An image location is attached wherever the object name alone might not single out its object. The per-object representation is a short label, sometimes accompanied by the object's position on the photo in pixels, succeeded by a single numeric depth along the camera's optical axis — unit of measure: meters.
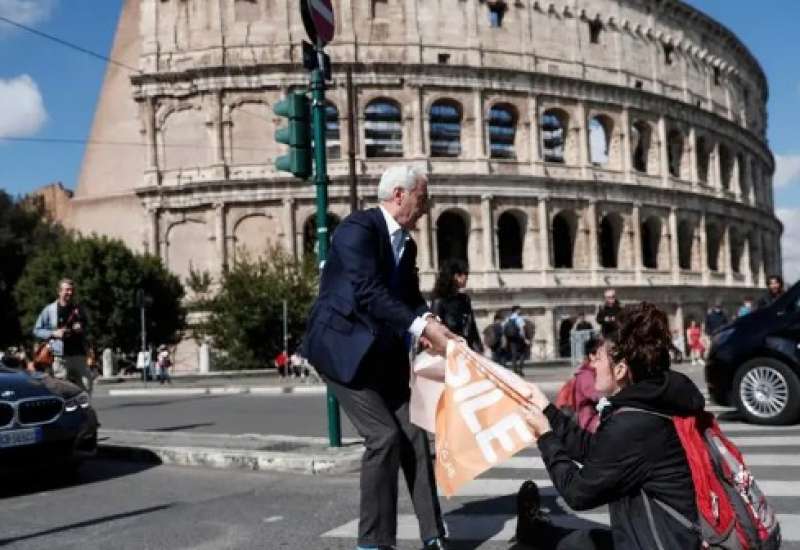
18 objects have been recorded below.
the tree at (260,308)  33.91
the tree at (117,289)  37.56
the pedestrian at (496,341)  20.54
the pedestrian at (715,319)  22.70
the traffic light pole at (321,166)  7.99
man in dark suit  4.25
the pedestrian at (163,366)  30.22
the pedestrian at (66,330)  9.76
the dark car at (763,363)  9.20
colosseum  39.00
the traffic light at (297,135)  8.22
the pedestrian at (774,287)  14.87
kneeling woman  3.01
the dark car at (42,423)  6.81
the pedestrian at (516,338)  22.77
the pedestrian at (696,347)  29.20
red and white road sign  8.27
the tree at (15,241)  43.88
